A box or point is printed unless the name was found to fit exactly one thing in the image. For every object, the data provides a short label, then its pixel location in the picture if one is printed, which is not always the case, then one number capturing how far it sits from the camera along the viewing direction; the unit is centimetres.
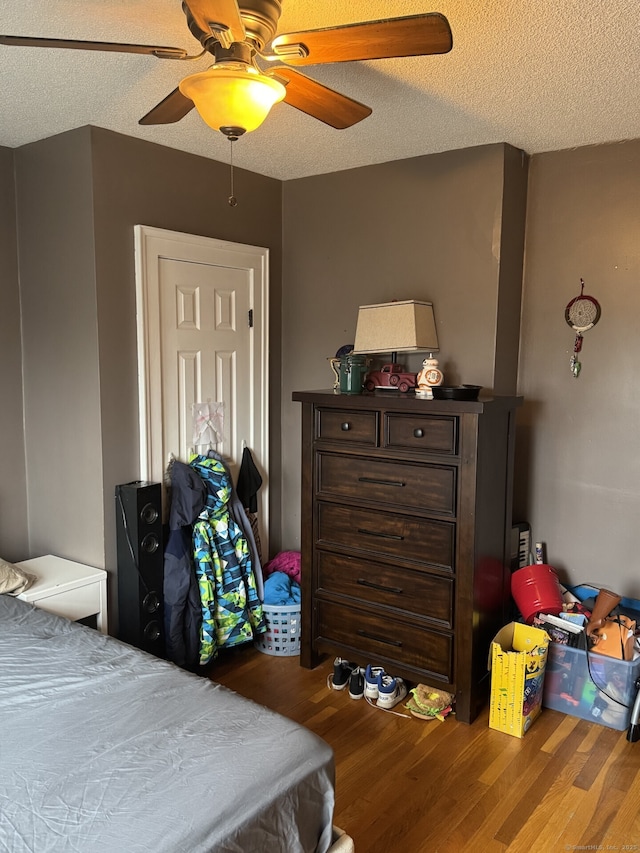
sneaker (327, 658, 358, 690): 306
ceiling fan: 140
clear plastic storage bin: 270
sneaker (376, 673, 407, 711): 290
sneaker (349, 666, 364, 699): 298
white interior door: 304
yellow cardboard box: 265
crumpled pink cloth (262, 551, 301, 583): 358
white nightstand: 274
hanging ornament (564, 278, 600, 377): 306
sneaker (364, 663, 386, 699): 294
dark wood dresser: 271
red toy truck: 311
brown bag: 274
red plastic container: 292
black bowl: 270
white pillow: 264
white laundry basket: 332
